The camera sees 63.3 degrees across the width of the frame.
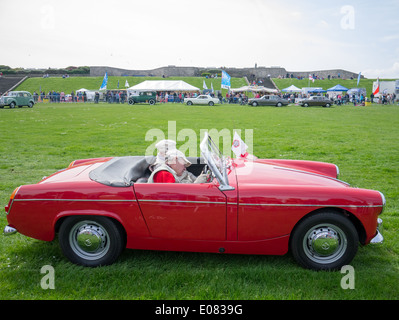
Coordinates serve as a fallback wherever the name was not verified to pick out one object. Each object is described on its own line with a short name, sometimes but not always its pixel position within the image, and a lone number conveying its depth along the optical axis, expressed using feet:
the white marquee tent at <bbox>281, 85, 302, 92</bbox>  143.13
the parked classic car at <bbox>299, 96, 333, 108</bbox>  104.58
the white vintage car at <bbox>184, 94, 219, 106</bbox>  108.06
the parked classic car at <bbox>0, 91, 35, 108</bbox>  86.40
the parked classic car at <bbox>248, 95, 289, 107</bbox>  104.68
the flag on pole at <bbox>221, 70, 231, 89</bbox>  108.43
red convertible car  9.99
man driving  11.32
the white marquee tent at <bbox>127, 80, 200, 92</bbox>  116.98
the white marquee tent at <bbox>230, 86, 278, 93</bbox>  129.18
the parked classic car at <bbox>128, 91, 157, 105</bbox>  113.09
